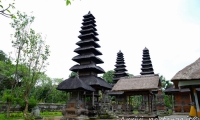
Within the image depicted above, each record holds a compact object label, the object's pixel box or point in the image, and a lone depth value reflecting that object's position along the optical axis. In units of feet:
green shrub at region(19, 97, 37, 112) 70.77
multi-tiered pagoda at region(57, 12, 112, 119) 68.64
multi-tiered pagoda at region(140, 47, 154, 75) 124.06
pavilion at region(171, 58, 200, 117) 28.47
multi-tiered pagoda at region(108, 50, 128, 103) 130.52
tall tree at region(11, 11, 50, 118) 53.83
